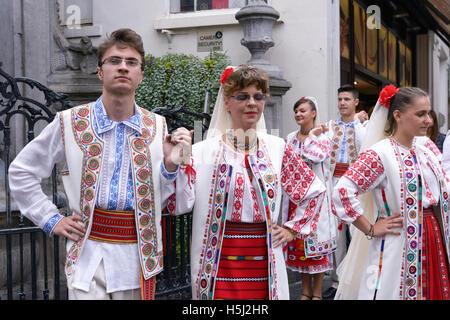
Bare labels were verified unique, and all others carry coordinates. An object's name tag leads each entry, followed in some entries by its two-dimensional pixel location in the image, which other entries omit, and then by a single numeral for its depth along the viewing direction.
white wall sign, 8.35
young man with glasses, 2.82
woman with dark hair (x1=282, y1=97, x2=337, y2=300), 5.94
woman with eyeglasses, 3.19
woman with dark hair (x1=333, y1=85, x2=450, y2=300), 3.58
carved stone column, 7.28
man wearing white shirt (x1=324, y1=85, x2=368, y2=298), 6.88
